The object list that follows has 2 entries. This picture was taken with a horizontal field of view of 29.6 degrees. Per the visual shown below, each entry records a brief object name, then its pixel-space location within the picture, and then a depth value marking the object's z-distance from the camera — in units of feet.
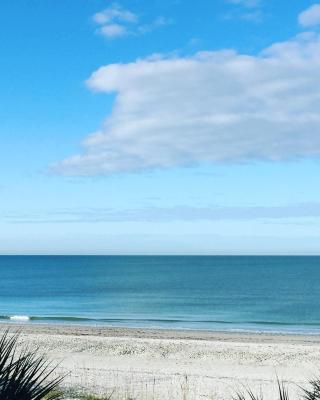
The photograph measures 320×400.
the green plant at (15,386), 16.29
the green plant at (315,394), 18.60
